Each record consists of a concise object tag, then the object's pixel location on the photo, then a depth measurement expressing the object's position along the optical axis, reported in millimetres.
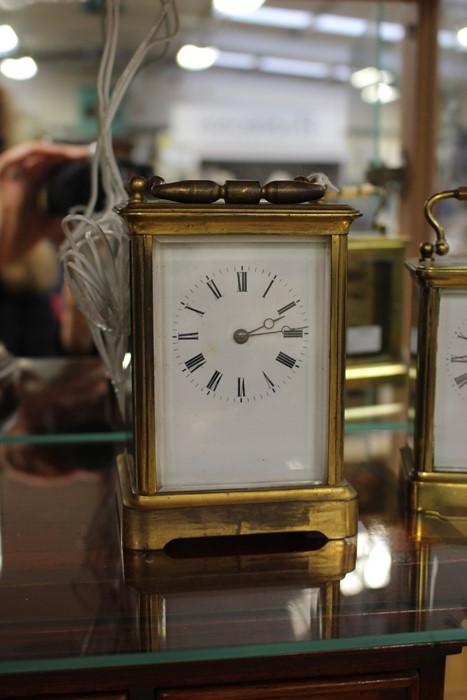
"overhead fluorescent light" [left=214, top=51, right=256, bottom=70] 1450
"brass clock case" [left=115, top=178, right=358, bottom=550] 595
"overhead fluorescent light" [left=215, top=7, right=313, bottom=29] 1305
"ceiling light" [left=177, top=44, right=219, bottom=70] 1327
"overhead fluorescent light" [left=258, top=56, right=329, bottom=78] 1775
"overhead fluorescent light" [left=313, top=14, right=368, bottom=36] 1303
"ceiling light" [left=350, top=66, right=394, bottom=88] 1279
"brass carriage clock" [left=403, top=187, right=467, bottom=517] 686
